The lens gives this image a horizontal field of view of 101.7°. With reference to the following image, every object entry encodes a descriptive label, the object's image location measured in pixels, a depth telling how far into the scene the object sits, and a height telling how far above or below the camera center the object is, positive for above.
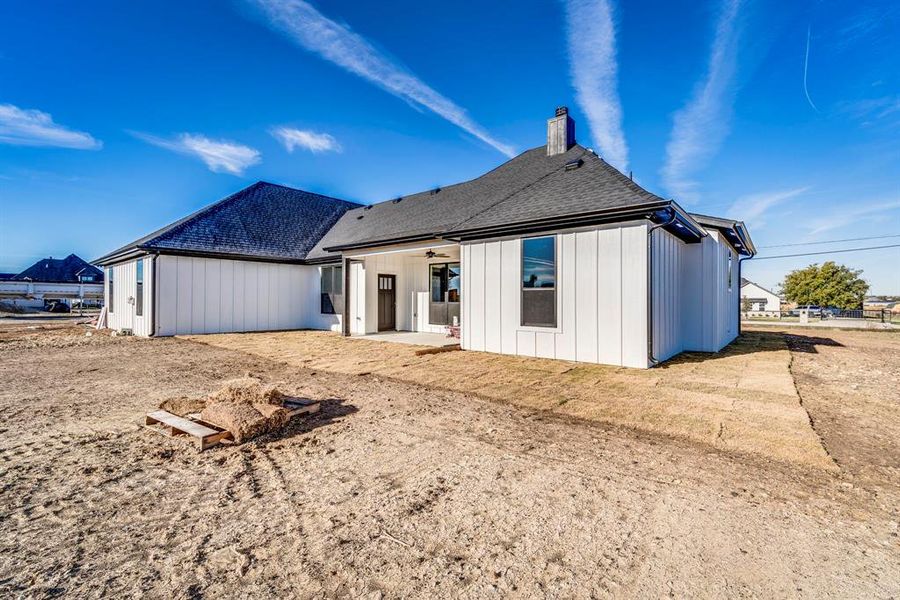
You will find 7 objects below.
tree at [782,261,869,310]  39.72 +1.87
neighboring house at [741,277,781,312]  62.80 +1.08
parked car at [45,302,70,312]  31.41 -0.54
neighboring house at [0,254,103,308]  39.31 +2.29
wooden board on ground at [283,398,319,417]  4.28 -1.25
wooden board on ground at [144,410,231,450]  3.36 -1.23
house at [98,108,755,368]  7.20 +1.04
